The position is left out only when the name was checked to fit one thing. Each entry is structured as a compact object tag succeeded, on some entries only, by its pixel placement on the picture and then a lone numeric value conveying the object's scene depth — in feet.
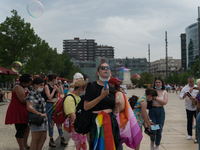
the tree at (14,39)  81.76
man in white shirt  23.34
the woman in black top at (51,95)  20.33
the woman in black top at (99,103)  10.40
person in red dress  15.94
